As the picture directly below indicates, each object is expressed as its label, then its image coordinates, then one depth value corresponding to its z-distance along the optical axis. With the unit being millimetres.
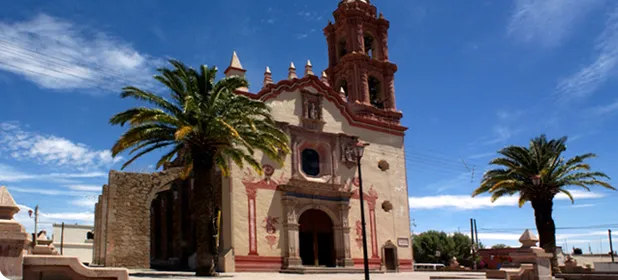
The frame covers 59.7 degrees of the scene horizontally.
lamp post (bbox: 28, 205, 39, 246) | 46044
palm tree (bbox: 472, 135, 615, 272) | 30797
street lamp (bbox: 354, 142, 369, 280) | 20234
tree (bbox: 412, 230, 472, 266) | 62281
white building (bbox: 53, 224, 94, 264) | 54125
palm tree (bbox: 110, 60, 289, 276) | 20625
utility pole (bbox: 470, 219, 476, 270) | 54094
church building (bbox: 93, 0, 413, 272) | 28000
